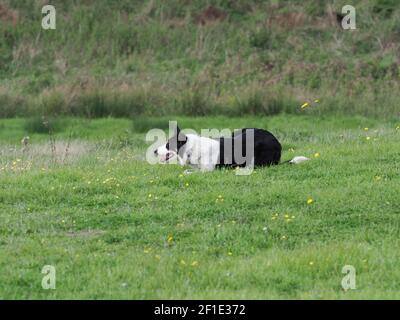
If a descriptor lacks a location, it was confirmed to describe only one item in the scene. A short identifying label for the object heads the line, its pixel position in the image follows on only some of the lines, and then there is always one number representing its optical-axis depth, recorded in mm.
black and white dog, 24250
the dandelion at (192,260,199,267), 16625
